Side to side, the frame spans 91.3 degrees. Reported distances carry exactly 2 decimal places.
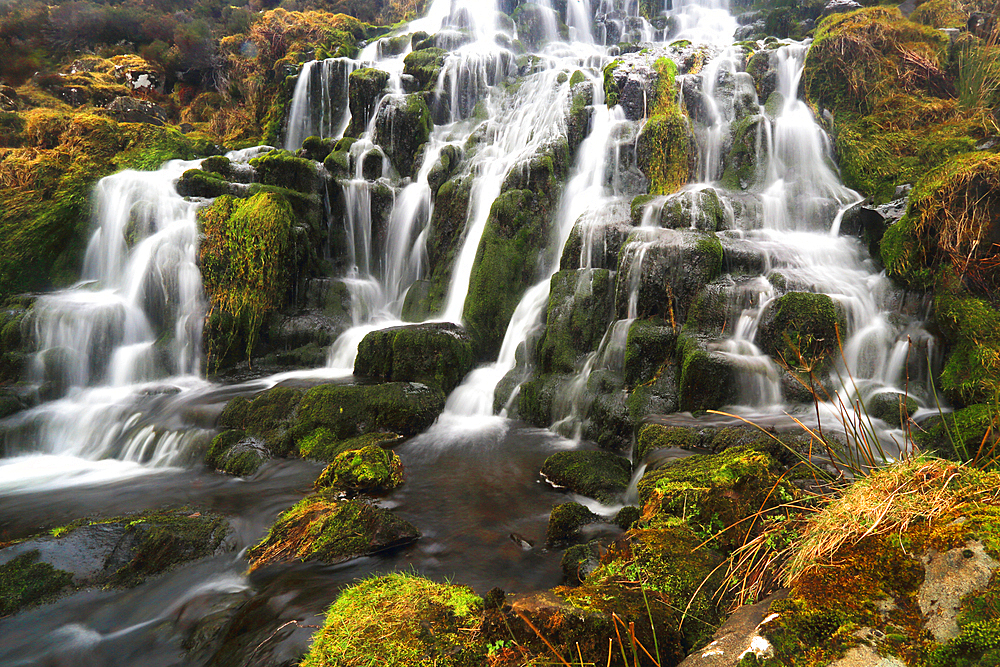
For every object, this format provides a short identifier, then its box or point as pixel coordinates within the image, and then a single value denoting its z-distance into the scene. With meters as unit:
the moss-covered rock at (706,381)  6.83
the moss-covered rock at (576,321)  9.16
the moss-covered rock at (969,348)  5.88
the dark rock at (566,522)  4.63
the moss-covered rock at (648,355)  7.93
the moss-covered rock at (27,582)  3.98
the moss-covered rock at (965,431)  4.89
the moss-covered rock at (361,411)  7.91
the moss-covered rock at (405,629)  2.33
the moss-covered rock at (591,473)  5.64
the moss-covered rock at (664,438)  5.55
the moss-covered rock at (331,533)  4.39
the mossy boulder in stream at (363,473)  5.90
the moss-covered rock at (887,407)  6.17
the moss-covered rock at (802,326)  7.14
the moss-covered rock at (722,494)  3.21
